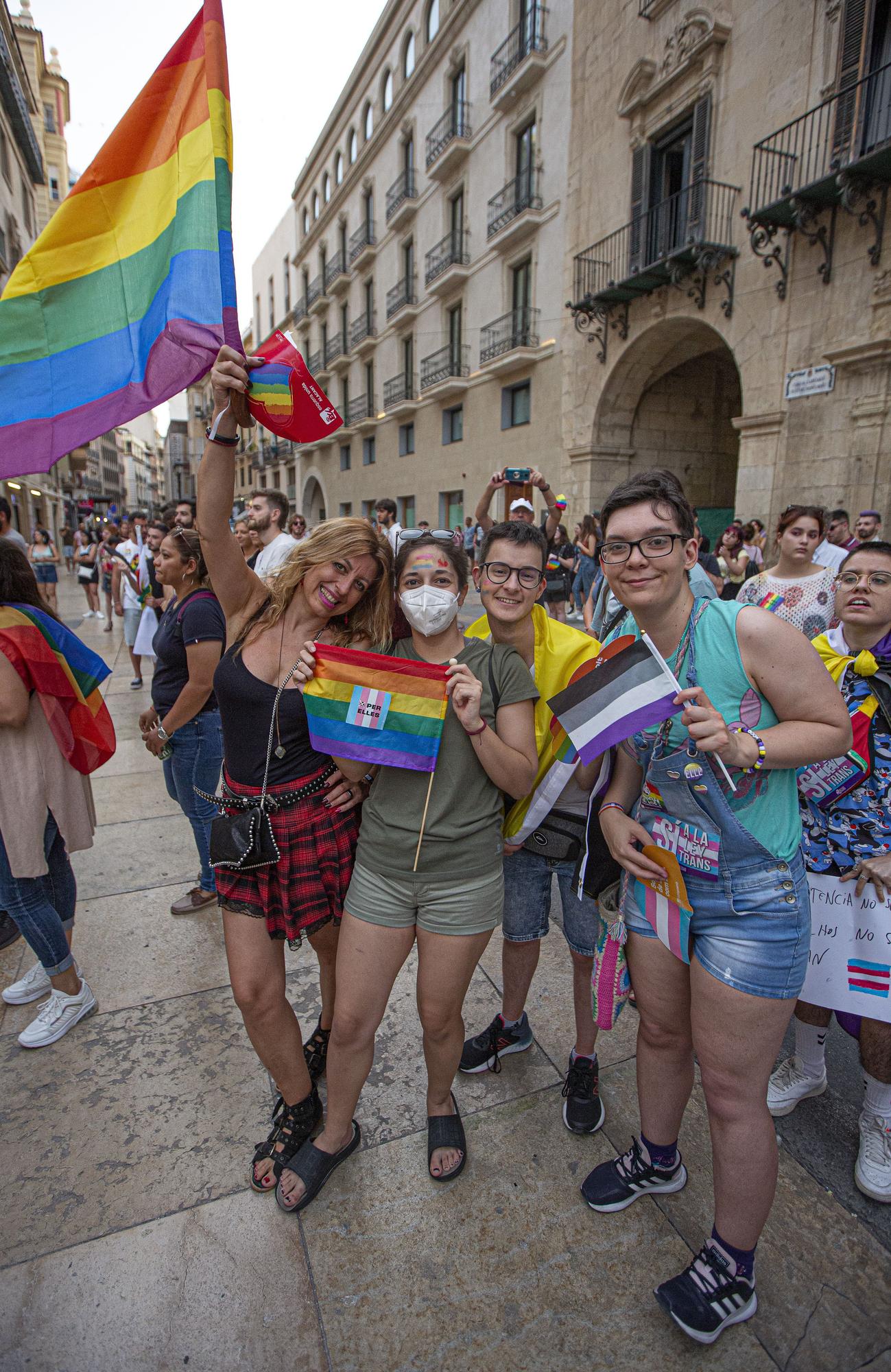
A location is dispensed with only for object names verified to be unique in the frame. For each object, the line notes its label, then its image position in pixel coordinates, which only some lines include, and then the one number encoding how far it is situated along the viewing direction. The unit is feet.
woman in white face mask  6.23
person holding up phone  13.03
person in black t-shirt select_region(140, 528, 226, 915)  9.73
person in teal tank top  5.01
